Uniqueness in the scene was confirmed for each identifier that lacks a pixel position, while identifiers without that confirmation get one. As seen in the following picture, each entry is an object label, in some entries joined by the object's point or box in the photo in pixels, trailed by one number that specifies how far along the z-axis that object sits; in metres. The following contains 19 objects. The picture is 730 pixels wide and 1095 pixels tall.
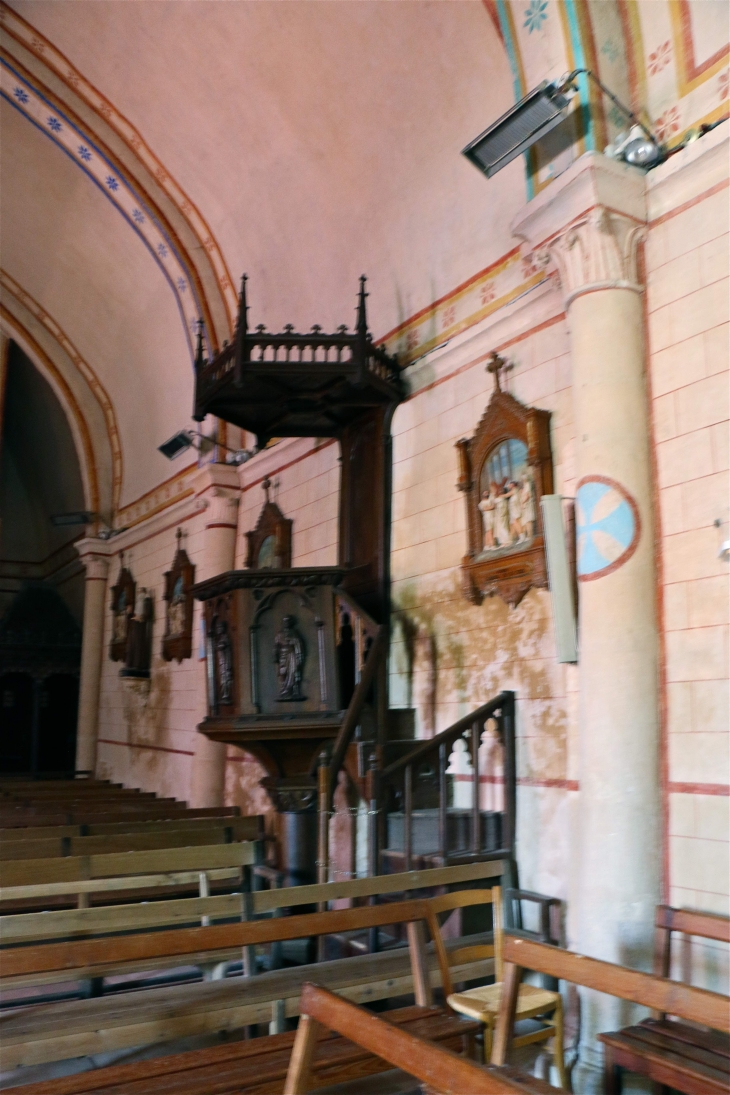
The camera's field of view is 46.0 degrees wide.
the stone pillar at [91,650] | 11.79
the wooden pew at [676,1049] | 2.43
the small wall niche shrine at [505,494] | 4.85
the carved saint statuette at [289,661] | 5.59
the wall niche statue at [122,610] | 11.09
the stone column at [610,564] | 3.65
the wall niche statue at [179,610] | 9.34
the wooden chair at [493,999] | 2.82
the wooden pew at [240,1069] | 2.11
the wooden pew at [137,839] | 4.40
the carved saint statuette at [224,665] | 5.76
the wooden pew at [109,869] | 3.45
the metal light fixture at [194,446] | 8.68
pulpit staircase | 4.61
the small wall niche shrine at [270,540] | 7.76
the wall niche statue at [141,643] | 10.38
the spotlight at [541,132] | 4.17
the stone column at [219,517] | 8.73
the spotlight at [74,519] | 11.59
